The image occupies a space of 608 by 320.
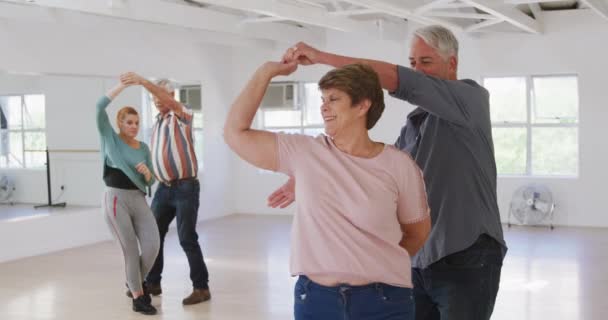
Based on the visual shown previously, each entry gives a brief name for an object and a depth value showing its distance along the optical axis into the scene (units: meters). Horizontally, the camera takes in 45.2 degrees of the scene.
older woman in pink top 1.82
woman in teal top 5.06
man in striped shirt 5.48
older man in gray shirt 2.29
